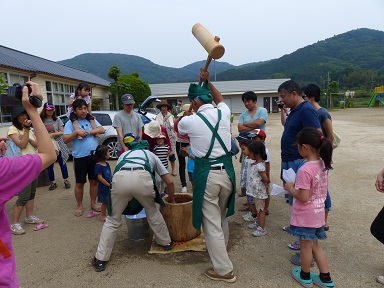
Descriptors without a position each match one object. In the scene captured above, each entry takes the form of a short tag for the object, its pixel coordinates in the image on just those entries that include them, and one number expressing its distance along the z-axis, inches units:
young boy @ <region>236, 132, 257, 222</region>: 159.4
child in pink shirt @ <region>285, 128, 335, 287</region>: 100.3
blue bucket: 147.4
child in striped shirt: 197.5
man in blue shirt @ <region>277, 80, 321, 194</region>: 124.0
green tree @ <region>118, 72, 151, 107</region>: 1038.2
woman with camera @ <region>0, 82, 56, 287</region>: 52.6
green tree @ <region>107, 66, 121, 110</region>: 987.3
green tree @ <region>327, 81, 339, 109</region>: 1469.4
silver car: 346.9
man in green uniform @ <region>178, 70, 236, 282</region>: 111.9
